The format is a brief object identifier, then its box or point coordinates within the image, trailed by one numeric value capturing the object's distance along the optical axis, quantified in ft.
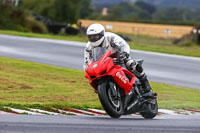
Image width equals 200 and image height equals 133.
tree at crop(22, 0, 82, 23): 403.34
